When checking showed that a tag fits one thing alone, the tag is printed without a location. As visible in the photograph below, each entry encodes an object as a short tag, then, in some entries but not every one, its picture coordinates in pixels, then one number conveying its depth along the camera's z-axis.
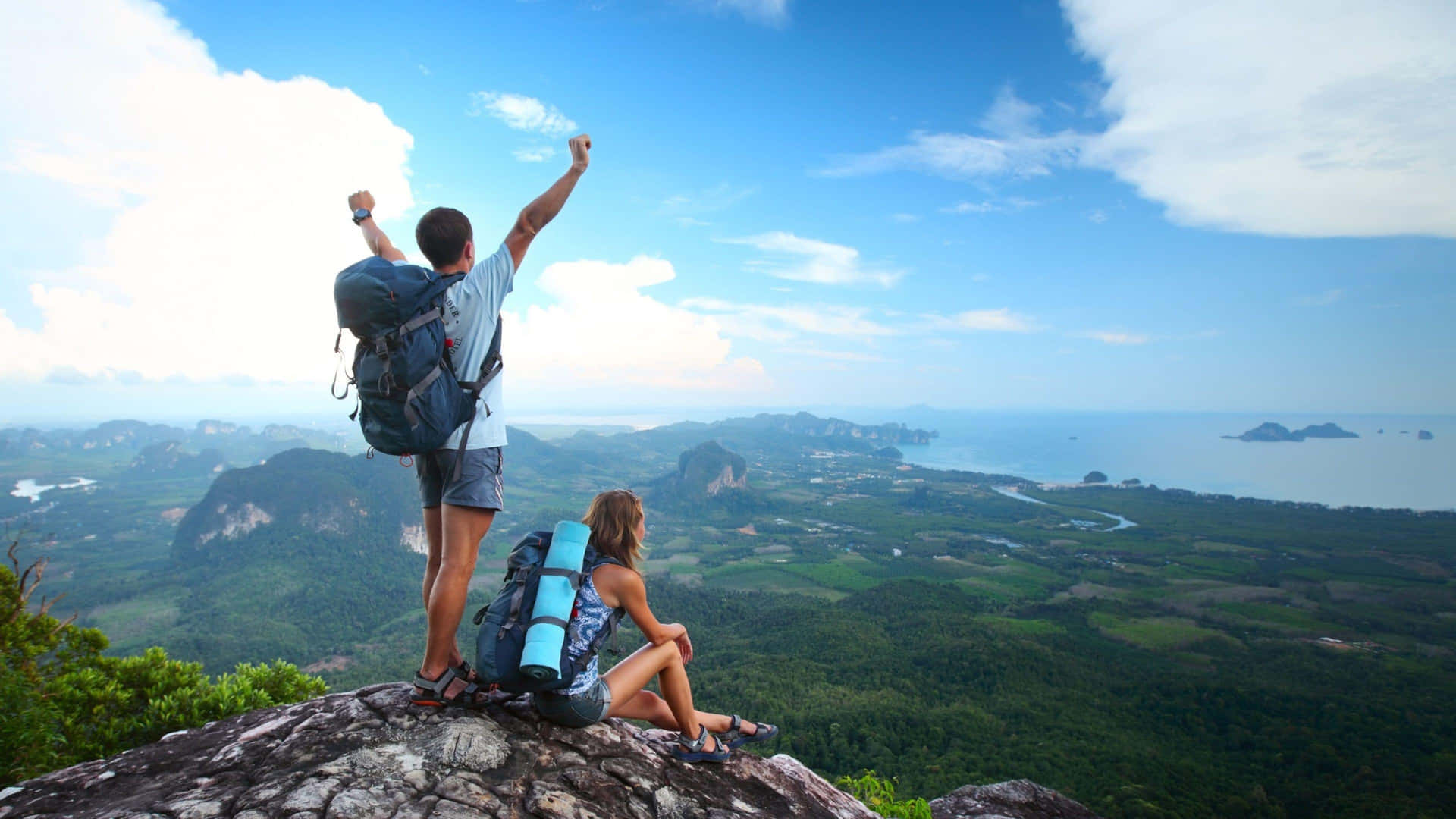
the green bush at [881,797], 5.25
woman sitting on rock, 3.34
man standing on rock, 3.12
